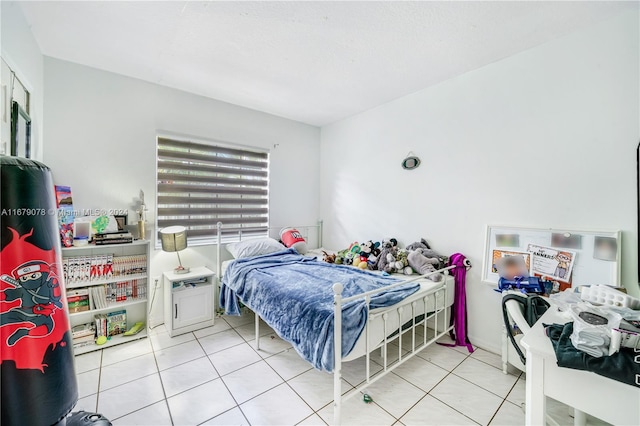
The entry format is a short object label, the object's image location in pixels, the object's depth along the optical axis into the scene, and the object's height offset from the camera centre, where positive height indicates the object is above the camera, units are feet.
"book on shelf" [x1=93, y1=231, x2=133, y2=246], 7.65 -0.77
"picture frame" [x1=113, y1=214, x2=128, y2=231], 8.54 -0.27
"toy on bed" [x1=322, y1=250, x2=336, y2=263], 10.11 -1.78
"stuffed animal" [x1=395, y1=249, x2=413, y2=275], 8.42 -1.68
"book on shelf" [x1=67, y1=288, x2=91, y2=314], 7.44 -2.59
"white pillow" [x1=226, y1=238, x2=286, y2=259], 9.86 -1.37
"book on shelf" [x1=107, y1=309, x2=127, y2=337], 8.18 -3.58
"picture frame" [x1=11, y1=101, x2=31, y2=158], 5.19 +1.79
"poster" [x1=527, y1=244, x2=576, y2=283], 6.43 -1.25
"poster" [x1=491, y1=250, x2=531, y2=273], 7.11 -1.20
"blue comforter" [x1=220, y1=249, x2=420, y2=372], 5.16 -2.05
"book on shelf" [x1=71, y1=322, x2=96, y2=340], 7.55 -3.55
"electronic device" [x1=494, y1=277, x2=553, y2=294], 6.44 -1.84
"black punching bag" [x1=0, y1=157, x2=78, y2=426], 2.51 -0.96
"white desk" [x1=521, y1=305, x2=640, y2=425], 2.61 -1.95
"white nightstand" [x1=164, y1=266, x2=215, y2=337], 8.55 -3.06
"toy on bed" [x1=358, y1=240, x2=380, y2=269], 9.22 -1.54
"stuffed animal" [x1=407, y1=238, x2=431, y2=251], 9.21 -1.12
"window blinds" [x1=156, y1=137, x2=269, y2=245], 9.69 +1.01
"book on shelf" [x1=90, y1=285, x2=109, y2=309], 7.73 -2.55
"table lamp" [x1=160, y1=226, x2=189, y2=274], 8.66 -0.87
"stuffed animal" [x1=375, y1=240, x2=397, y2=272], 8.78 -1.55
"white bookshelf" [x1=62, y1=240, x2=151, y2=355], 7.54 -2.35
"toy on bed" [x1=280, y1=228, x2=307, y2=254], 11.23 -1.19
